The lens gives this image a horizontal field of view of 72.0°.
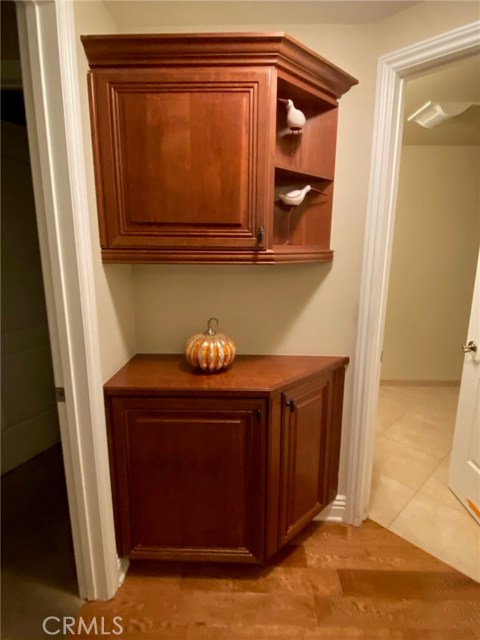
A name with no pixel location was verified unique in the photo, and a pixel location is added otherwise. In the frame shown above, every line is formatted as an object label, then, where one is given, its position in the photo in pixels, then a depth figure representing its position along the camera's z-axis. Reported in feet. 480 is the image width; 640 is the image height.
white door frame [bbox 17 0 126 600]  3.10
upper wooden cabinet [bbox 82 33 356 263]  3.65
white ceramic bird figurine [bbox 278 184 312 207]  4.28
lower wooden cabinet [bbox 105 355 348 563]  4.18
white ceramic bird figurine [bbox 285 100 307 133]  4.02
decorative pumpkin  4.41
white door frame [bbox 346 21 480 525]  4.00
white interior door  5.84
